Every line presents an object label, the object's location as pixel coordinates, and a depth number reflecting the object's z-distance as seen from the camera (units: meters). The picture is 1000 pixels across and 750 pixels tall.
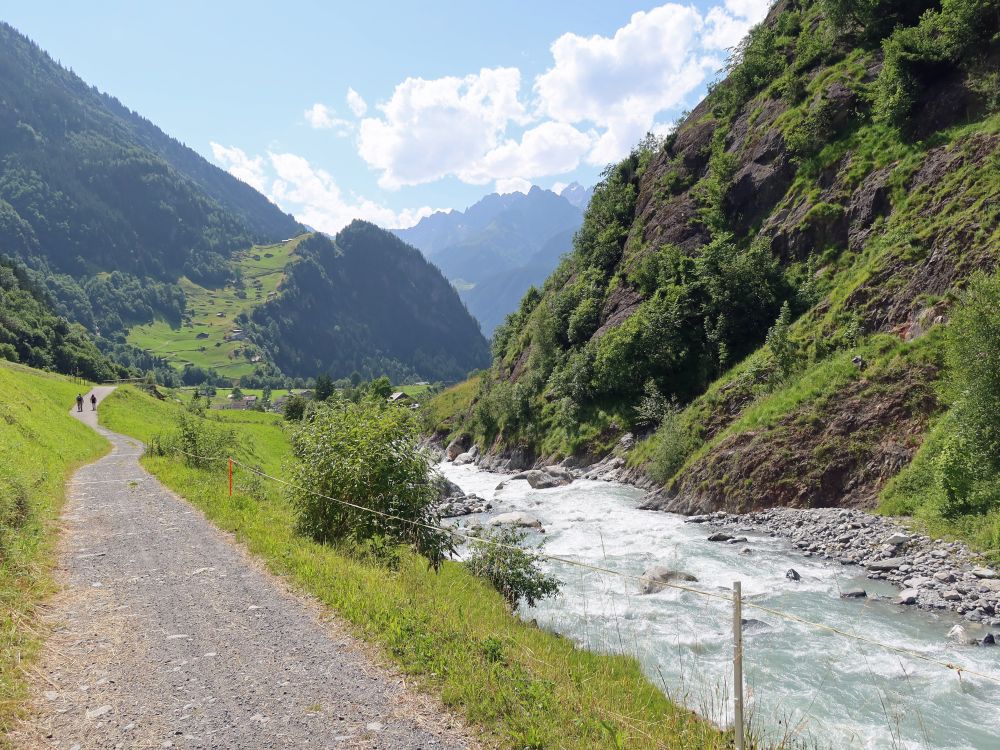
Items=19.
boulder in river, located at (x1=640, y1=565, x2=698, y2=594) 21.72
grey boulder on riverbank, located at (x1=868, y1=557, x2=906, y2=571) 21.17
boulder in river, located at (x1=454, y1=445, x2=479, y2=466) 80.38
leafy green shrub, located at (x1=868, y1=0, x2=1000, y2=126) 44.25
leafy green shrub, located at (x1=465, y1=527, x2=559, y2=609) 15.44
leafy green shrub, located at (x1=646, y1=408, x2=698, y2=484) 40.19
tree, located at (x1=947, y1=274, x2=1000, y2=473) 21.69
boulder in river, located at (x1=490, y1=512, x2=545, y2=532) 33.56
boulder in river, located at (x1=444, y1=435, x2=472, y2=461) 88.50
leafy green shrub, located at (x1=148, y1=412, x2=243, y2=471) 31.47
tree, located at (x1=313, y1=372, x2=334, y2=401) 145.38
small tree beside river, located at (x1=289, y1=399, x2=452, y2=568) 15.19
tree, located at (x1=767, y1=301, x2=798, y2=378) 39.50
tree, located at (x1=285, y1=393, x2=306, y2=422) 94.19
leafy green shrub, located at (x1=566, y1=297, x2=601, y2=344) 71.12
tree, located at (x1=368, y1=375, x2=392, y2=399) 128.23
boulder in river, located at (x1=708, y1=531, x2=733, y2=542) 28.07
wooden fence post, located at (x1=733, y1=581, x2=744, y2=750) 6.27
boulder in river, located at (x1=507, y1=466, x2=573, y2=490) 49.56
